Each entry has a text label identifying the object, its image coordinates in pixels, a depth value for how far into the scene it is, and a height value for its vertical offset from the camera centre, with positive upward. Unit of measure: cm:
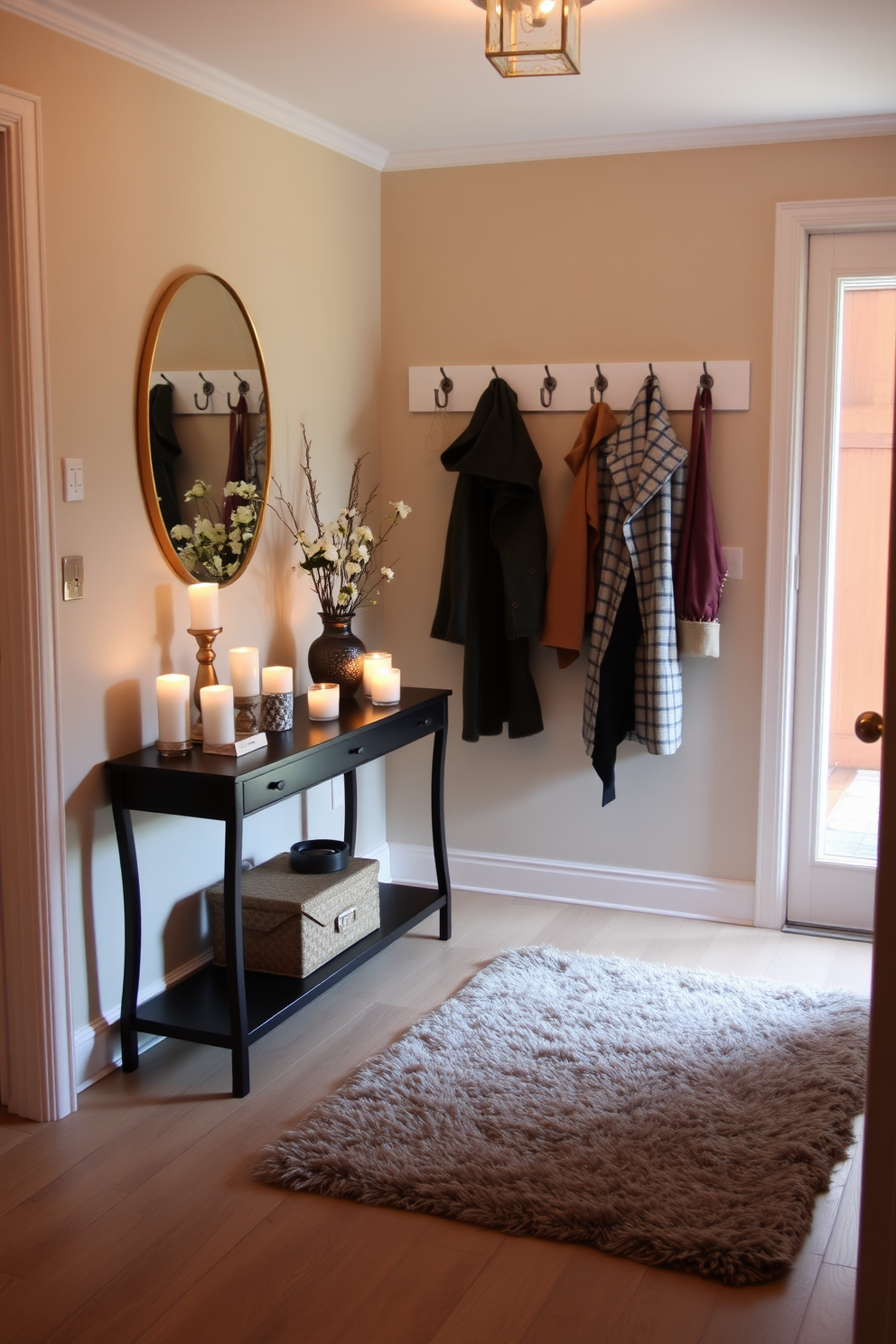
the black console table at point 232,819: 270 -68
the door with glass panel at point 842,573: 357 -19
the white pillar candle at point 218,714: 286 -47
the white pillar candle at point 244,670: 302 -39
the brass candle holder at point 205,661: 300 -37
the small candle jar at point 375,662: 349 -43
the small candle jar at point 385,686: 345 -49
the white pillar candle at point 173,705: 281 -44
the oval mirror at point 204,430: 291 +20
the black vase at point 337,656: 344 -40
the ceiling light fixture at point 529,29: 230 +90
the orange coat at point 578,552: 374 -13
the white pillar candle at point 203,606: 297 -23
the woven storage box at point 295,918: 304 -103
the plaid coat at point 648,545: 359 -10
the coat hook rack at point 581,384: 366 +39
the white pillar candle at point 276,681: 308 -43
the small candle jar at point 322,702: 322 -50
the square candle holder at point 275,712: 307 -50
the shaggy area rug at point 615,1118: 229 -129
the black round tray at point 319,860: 329 -94
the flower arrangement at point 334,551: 338 -11
